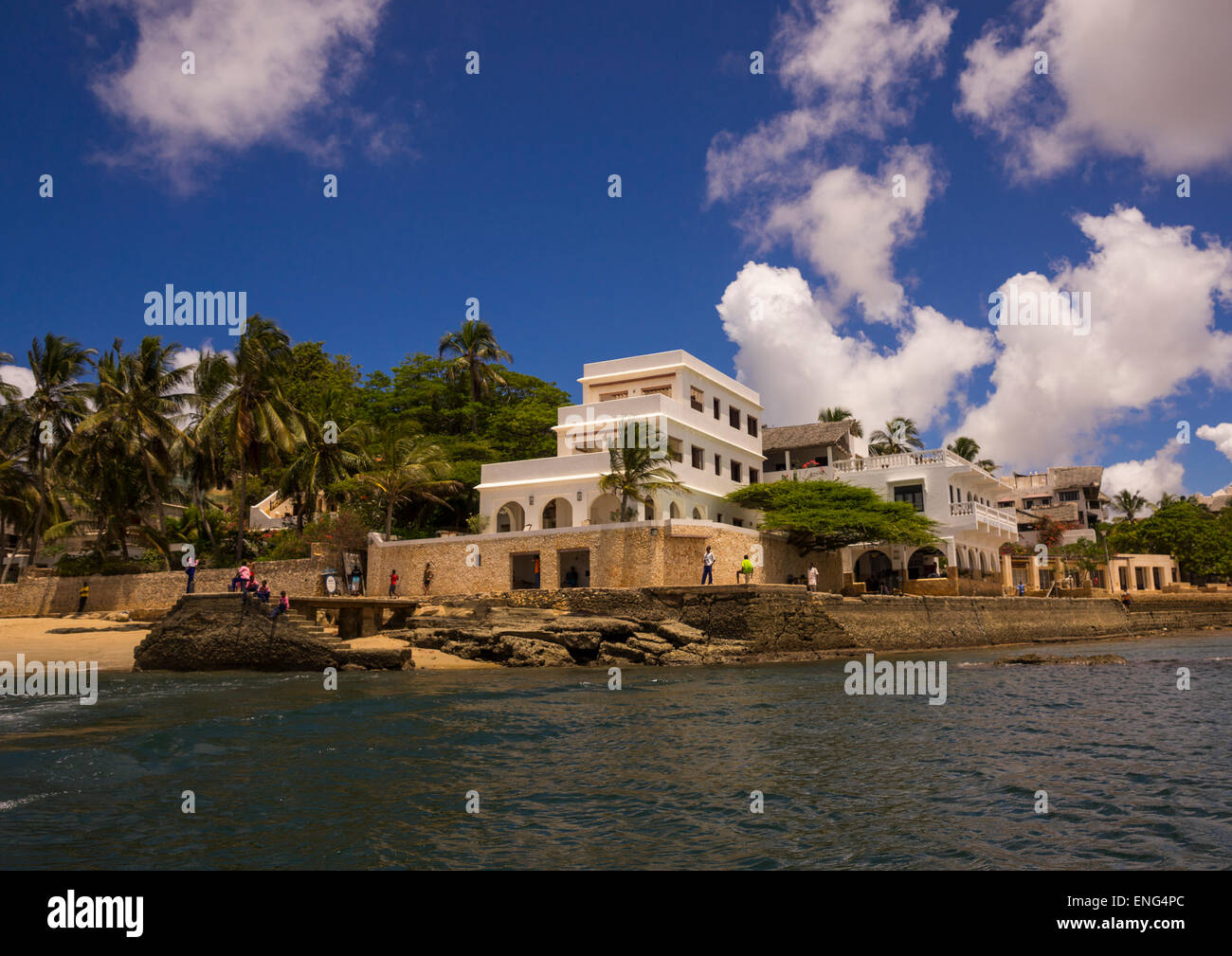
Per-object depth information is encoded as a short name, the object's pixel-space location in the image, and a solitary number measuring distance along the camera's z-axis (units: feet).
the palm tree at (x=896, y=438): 207.52
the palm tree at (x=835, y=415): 219.00
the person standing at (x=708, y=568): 100.73
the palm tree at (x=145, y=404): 124.36
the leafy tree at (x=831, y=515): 122.01
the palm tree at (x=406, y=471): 123.03
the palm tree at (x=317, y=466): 129.18
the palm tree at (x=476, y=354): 167.12
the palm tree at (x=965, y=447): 240.12
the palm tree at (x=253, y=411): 121.90
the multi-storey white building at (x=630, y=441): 119.24
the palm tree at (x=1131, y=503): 266.51
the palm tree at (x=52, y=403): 133.08
